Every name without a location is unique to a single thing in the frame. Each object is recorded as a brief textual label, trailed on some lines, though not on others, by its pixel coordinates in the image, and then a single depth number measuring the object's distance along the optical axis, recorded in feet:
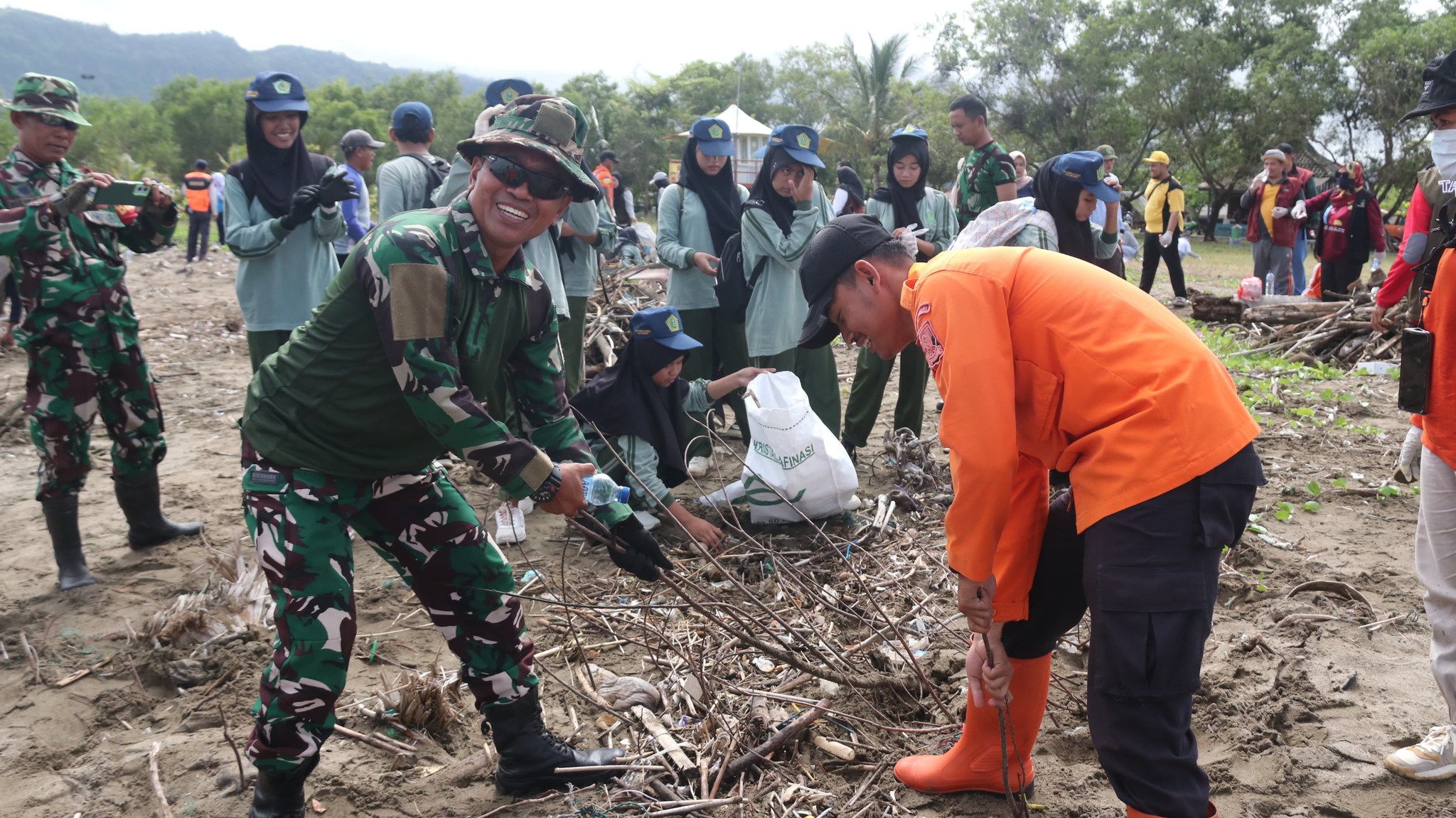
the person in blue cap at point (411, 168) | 17.37
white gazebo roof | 71.15
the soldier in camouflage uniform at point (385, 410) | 7.20
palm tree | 120.78
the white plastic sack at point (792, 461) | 14.69
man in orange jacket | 6.07
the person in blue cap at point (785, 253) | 17.20
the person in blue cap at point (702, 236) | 18.72
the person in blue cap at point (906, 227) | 18.20
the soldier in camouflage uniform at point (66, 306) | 13.17
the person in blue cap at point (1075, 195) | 15.35
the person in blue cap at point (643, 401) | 15.56
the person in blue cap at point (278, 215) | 14.67
